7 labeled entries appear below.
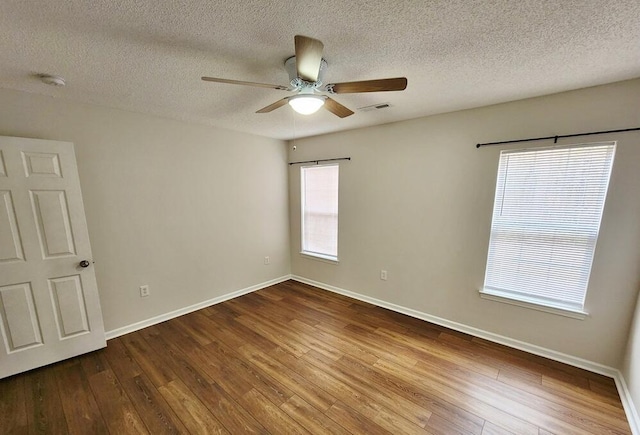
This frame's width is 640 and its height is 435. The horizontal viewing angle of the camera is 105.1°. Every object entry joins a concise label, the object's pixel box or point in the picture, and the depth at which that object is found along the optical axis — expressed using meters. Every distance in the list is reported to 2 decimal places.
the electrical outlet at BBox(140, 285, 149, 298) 2.83
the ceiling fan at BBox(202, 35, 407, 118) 1.25
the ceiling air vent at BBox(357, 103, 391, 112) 2.45
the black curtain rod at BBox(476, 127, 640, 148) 1.91
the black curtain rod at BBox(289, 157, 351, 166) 3.54
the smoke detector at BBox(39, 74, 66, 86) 1.82
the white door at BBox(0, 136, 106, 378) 2.00
